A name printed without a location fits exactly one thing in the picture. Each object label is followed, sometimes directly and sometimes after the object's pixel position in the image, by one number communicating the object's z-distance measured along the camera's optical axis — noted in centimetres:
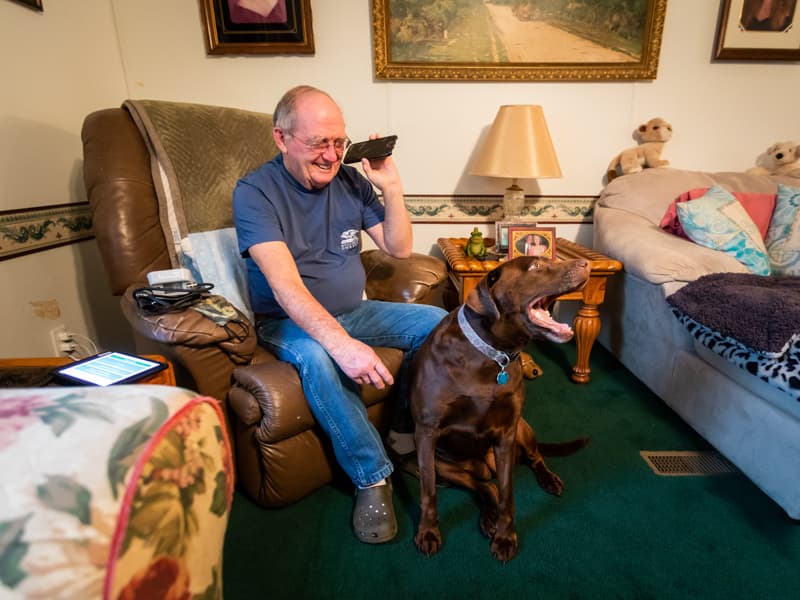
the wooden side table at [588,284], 198
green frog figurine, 207
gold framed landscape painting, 223
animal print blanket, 133
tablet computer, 106
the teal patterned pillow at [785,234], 199
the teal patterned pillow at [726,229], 191
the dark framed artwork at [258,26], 221
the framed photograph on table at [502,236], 216
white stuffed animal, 237
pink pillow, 208
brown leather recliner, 126
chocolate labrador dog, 110
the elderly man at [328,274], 128
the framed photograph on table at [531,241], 209
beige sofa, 141
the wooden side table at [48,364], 120
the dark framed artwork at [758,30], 224
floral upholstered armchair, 37
